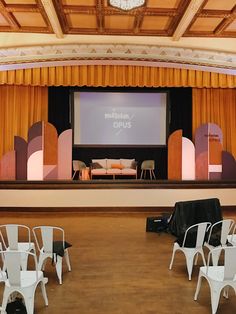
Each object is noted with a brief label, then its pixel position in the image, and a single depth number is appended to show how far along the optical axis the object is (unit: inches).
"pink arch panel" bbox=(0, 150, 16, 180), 380.8
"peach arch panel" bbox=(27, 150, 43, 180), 383.6
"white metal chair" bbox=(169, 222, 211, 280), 173.6
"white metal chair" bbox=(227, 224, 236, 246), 177.9
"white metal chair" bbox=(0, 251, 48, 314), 125.3
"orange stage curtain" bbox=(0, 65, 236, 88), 371.9
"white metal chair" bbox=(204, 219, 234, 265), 167.3
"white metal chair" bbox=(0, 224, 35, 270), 166.8
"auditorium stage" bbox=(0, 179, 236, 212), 345.1
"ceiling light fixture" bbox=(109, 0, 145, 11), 245.5
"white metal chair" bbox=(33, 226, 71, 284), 164.3
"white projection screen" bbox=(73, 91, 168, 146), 411.5
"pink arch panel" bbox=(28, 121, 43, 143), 386.0
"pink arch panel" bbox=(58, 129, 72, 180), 386.3
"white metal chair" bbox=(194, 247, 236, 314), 129.8
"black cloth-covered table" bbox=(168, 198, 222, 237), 204.5
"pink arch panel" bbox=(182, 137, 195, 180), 398.6
